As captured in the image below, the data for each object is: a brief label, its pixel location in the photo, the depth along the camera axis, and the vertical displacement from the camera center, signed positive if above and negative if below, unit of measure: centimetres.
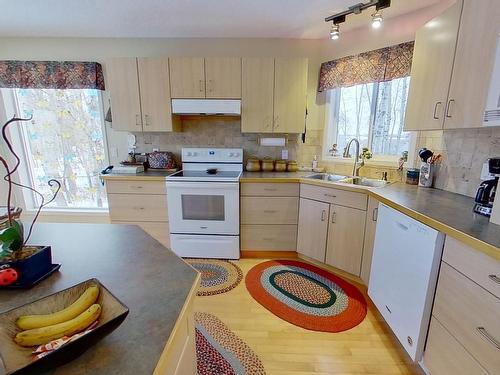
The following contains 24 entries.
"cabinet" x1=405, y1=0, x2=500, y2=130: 137 +47
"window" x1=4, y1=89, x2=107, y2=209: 310 -6
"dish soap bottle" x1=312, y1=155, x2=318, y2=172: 301 -27
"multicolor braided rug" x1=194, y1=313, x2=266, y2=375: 145 -131
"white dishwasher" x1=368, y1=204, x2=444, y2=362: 129 -77
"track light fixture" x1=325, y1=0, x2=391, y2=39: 174 +95
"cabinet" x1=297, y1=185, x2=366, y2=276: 217 -80
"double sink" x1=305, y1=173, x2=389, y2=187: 242 -39
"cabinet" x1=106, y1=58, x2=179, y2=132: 264 +49
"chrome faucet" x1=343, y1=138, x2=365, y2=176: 251 -23
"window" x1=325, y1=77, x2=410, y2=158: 243 +26
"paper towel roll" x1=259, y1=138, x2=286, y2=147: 295 +0
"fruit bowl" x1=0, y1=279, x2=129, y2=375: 49 -43
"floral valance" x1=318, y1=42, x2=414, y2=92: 221 +72
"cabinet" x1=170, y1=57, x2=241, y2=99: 262 +66
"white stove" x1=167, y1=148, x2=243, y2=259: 256 -78
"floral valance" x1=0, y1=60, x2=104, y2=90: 287 +73
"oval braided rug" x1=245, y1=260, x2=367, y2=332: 185 -129
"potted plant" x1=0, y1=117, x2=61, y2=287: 76 -38
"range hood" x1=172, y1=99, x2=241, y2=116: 266 +36
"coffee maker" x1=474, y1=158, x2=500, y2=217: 140 -28
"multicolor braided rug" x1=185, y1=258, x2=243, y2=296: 221 -129
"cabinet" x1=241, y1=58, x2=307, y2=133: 260 +48
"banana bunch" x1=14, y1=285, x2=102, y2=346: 55 -43
